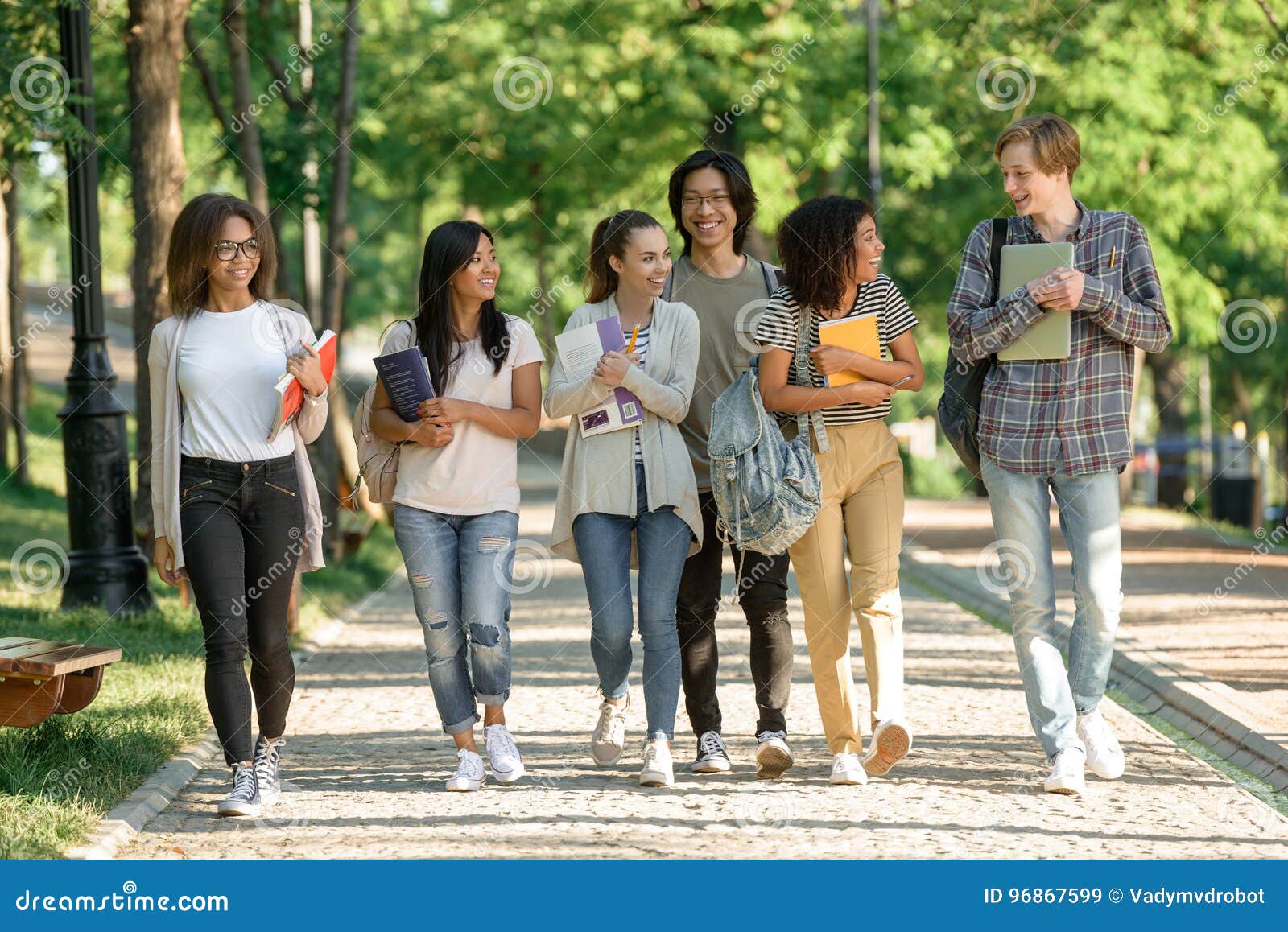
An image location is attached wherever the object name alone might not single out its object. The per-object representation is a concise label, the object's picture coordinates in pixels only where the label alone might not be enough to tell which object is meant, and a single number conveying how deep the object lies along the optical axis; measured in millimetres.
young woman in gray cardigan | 11914
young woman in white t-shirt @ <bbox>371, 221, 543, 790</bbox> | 12070
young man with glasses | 12289
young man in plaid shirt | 11789
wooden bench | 11258
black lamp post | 19922
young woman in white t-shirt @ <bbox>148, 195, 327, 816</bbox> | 11375
